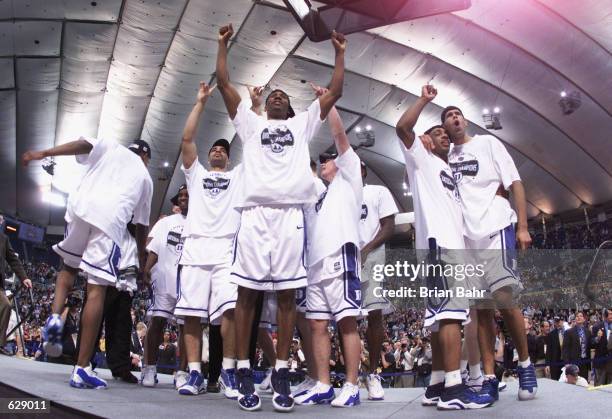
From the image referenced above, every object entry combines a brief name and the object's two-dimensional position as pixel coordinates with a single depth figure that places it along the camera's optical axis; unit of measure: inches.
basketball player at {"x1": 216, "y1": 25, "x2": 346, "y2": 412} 121.3
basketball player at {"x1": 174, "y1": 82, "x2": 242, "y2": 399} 150.8
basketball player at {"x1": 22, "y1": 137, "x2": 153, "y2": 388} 134.9
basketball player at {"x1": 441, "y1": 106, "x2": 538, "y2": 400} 128.3
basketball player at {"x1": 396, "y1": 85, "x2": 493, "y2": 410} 117.5
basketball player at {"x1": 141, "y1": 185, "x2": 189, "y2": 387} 175.0
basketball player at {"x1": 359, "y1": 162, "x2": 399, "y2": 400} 166.9
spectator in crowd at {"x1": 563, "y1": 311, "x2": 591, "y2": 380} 358.9
